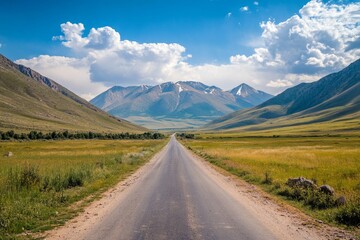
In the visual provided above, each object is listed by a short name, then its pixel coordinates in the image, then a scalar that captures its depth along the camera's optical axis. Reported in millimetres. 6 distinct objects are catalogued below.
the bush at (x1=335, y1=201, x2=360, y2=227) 12469
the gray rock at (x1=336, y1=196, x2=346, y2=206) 14672
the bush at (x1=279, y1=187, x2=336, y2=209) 15509
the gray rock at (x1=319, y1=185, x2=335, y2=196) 16503
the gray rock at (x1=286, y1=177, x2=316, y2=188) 19262
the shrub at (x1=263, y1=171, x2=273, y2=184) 24425
